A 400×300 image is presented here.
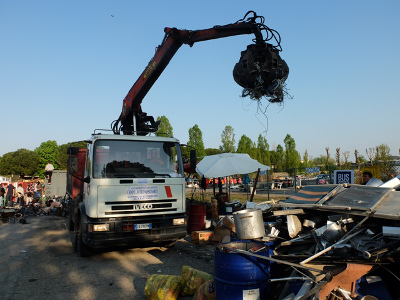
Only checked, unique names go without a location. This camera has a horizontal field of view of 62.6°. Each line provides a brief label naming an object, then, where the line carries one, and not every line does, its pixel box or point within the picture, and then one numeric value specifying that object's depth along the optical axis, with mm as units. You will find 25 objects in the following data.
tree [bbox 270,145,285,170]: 59369
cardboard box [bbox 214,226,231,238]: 8523
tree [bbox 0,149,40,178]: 63000
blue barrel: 3613
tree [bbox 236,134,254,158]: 56044
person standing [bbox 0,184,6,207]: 18506
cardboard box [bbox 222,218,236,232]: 7961
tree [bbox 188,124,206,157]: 56938
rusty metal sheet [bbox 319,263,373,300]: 3330
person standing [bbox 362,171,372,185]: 9086
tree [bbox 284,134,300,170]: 57191
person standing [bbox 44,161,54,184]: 19641
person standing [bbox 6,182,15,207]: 21816
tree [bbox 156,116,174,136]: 53131
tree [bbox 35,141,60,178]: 59656
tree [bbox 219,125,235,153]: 53312
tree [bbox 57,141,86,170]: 60719
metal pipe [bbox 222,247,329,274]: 3418
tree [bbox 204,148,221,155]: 76519
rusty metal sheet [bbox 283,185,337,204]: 5575
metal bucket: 4418
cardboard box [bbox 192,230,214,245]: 8852
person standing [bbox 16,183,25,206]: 21328
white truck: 6430
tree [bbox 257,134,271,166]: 53781
